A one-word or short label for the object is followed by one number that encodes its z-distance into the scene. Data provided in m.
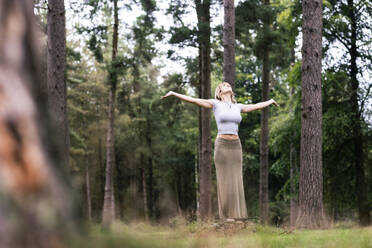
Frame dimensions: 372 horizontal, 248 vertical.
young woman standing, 8.02
